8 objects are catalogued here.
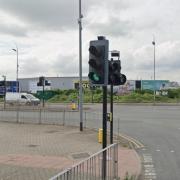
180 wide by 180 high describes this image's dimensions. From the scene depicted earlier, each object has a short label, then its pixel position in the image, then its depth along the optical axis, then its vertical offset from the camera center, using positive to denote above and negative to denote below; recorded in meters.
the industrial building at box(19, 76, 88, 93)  80.22 +2.54
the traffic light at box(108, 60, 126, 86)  9.18 +0.57
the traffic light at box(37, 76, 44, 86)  35.18 +1.23
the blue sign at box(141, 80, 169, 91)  61.53 +1.65
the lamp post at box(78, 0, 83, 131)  14.58 +0.85
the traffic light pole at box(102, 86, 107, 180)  6.73 -0.61
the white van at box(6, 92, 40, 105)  37.81 -1.10
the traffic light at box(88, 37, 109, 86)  6.56 +0.67
